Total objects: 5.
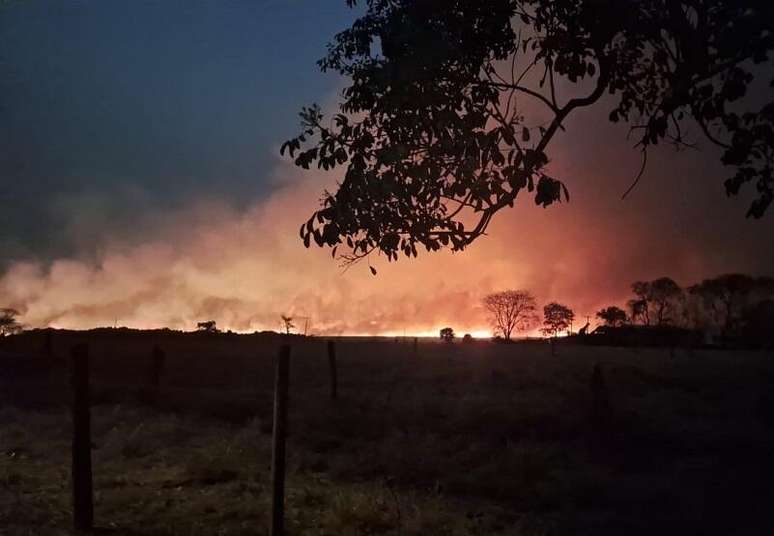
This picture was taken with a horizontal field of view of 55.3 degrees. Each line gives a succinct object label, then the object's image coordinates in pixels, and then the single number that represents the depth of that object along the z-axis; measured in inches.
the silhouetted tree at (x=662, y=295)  3983.8
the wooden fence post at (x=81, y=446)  340.8
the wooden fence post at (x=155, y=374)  930.1
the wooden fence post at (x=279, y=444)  326.3
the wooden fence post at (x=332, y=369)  894.4
